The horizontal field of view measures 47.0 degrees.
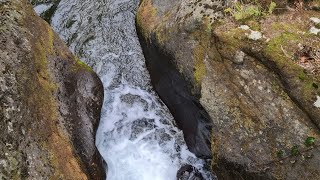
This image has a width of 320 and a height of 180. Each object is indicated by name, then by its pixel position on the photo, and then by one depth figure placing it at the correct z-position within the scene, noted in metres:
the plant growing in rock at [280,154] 5.57
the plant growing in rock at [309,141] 5.32
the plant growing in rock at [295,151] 5.45
